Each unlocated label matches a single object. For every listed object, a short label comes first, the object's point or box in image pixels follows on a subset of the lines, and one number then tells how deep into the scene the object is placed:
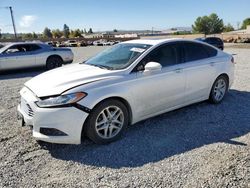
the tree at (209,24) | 84.38
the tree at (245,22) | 82.34
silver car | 8.16
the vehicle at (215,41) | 14.32
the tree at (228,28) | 86.92
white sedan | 2.66
